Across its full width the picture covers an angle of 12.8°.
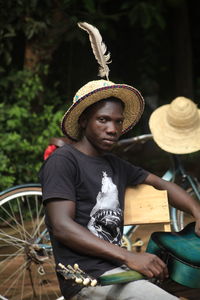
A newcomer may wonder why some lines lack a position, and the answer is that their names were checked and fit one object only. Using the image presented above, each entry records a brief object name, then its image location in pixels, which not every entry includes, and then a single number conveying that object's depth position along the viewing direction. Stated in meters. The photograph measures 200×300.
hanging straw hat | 6.60
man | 3.64
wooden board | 4.55
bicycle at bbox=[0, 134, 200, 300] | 5.71
